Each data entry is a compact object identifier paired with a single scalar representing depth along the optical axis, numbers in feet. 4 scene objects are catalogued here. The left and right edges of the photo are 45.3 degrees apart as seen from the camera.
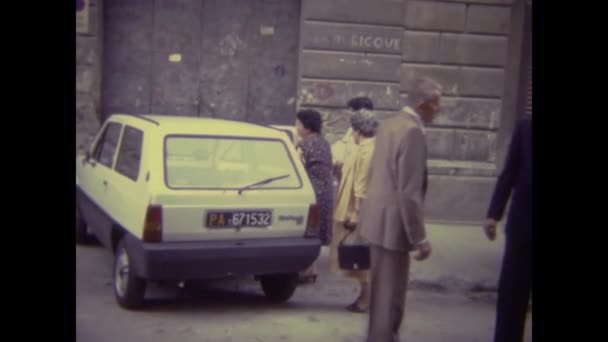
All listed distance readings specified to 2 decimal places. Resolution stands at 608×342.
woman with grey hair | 20.02
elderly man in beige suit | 14.82
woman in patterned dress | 21.31
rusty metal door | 34.17
